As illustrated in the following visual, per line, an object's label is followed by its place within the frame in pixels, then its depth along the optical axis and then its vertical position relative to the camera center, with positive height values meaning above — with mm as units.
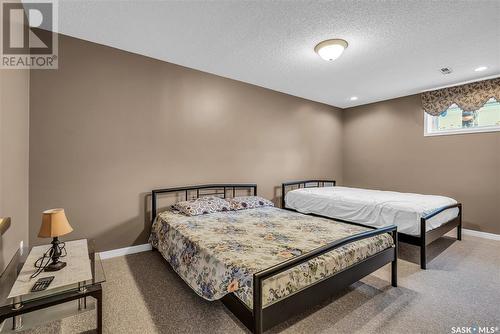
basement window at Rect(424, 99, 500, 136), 3999 +844
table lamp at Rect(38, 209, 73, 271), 1731 -467
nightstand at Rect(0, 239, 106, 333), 1436 -808
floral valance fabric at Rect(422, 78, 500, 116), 3898 +1250
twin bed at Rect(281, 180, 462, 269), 2928 -630
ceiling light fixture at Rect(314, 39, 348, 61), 2787 +1422
